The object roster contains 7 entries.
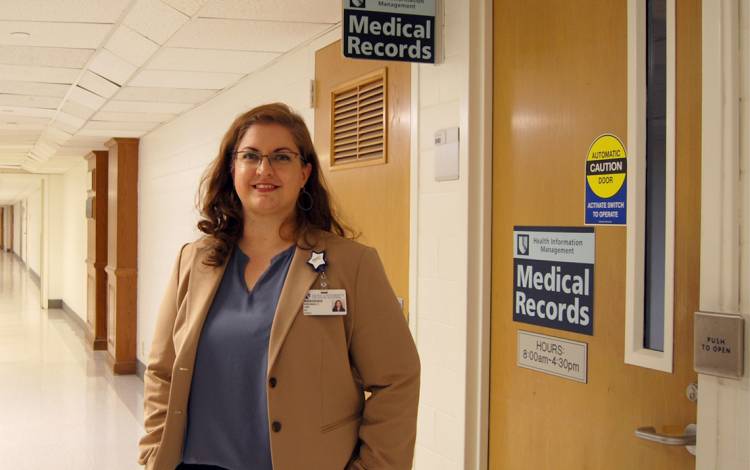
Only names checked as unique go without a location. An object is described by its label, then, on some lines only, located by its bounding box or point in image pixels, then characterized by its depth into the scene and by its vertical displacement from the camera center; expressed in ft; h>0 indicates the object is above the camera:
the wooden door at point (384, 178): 10.09 +0.70
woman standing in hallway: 5.63 -0.94
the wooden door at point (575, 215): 6.11 +0.12
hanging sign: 8.51 +2.28
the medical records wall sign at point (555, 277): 7.16 -0.49
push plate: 5.45 -0.84
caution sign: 6.71 +0.42
